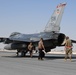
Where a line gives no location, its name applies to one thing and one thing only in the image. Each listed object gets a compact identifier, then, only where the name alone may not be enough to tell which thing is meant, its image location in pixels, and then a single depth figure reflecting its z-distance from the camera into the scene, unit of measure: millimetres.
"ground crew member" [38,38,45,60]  18953
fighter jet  22250
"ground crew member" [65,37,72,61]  17481
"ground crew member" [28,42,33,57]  22672
